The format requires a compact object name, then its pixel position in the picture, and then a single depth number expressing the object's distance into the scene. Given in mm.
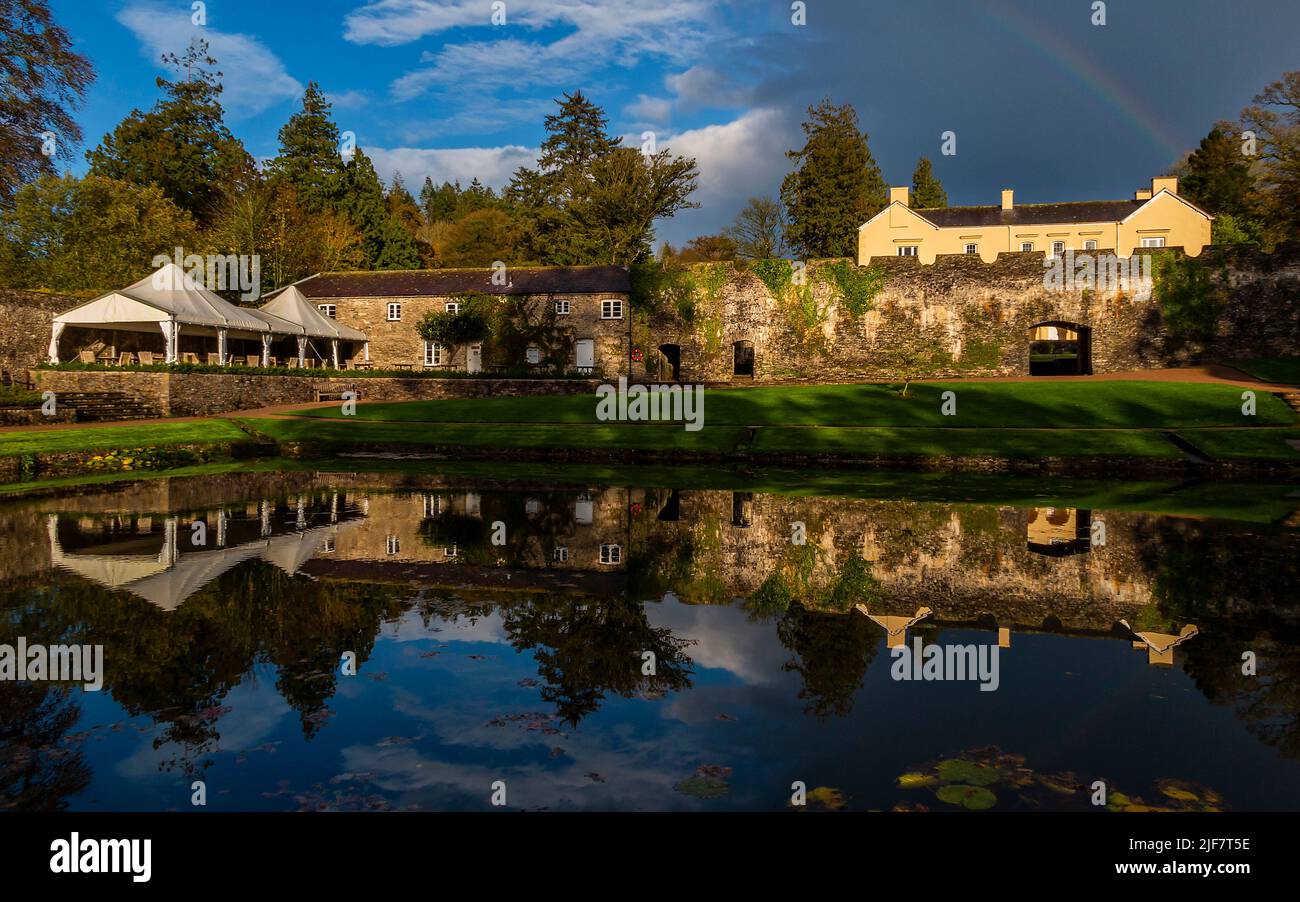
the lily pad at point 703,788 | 4297
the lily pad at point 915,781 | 4324
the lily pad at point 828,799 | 4094
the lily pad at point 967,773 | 4375
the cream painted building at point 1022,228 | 50406
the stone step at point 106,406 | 26594
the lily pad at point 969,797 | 4070
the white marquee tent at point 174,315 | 31469
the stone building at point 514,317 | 44156
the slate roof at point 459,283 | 44719
